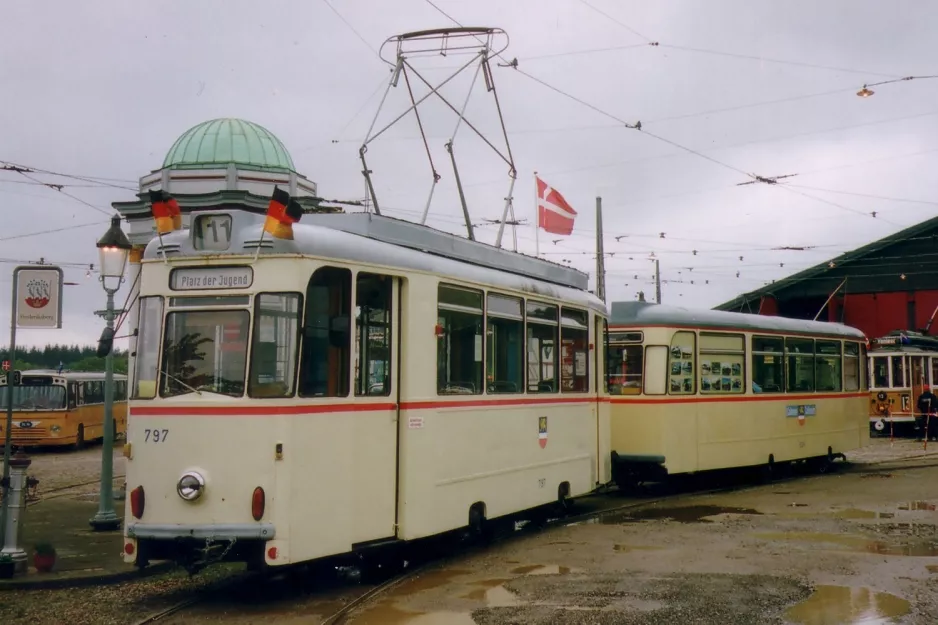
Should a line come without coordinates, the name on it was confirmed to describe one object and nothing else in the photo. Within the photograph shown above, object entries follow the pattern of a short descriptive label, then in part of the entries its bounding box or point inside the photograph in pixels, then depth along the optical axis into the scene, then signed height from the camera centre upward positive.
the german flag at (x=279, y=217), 8.55 +1.57
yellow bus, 30.84 -0.02
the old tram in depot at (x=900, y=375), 32.72 +1.21
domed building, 26.28 +6.19
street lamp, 12.86 +0.57
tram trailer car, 16.84 +0.37
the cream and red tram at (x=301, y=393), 8.34 +0.14
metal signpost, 10.58 +1.10
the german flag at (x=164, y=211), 8.98 +1.70
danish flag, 18.73 +3.60
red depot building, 41.28 +5.20
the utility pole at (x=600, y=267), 26.86 +3.71
